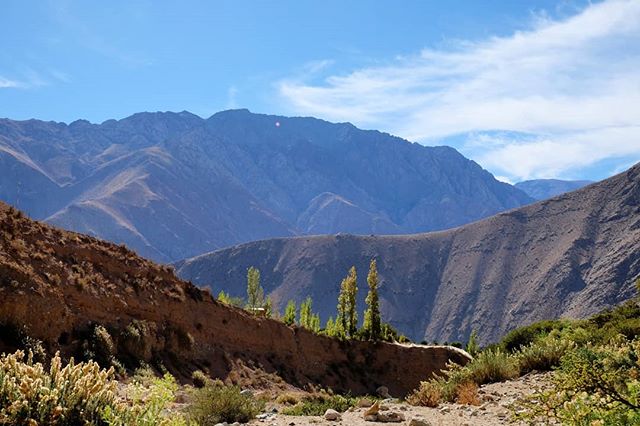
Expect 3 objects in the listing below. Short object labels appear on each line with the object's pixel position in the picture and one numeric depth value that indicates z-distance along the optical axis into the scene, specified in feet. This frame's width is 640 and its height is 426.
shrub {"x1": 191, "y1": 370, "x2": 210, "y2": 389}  91.07
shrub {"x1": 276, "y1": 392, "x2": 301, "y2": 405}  82.15
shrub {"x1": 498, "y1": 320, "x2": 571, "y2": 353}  142.16
